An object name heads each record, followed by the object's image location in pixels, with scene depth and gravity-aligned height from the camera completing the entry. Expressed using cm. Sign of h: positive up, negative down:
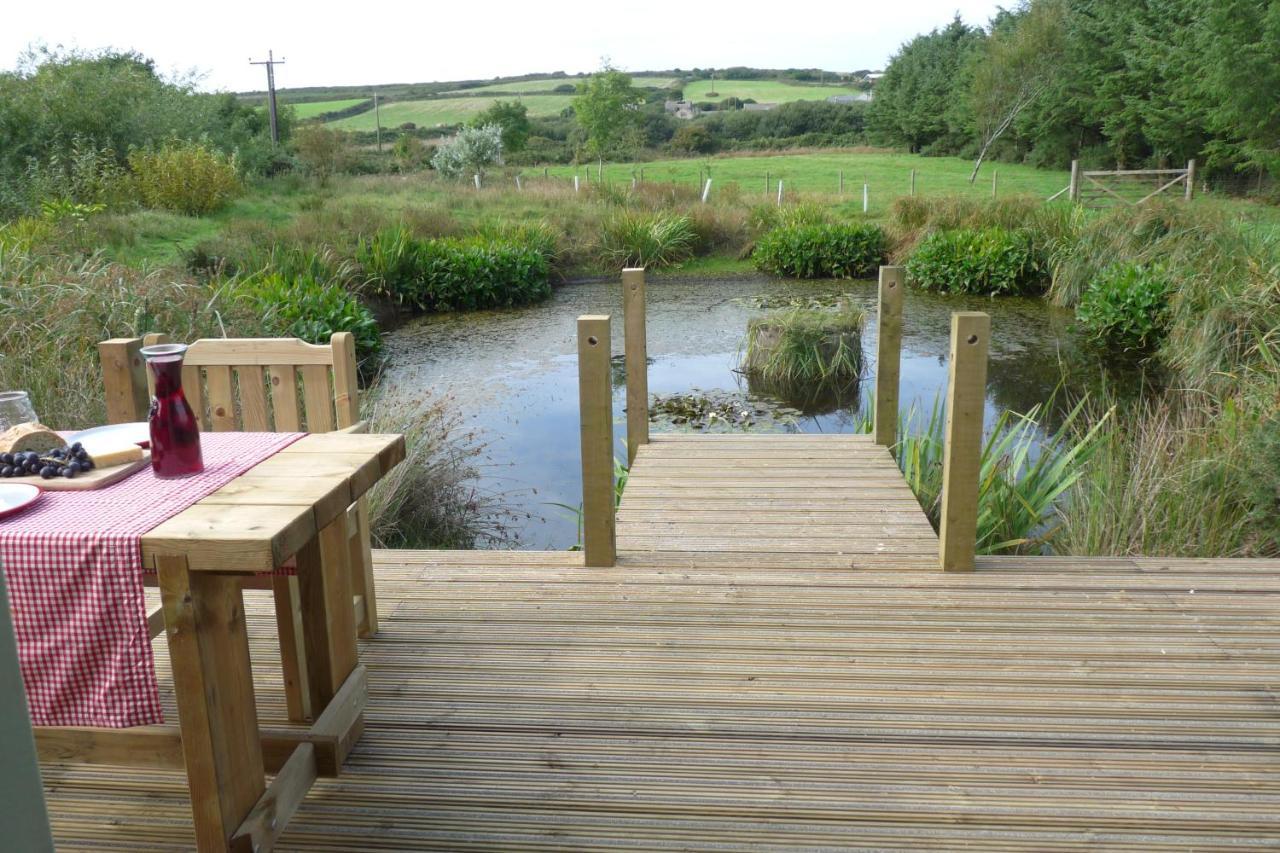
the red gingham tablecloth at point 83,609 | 168 -71
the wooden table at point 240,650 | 170 -87
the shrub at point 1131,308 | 963 -152
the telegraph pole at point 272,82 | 3297 +284
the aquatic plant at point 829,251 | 1573 -146
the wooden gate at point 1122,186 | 2067 -92
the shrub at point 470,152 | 2803 +33
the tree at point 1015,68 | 3222 +259
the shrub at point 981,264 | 1345 -148
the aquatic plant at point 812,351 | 891 -169
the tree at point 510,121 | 4294 +176
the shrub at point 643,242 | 1666 -132
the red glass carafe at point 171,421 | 191 -47
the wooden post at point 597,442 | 334 -92
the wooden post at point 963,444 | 323 -94
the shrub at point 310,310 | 786 -115
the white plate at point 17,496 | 177 -56
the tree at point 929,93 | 3797 +226
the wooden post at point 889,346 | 486 -90
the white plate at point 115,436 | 217 -56
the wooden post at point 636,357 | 483 -93
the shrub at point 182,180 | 1672 -14
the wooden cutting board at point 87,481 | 193 -57
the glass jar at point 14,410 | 205 -46
